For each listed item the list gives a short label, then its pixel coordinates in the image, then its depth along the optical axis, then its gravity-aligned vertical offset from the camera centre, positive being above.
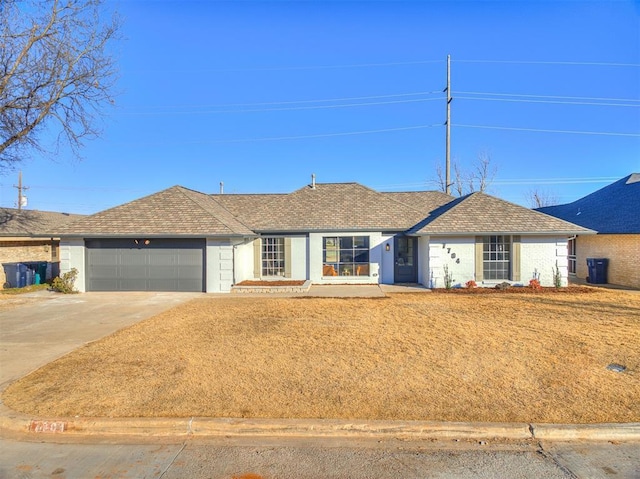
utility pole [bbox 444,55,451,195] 27.57 +8.42
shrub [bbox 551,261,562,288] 15.52 -1.22
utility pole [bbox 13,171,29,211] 33.50 +5.45
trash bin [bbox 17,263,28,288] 16.67 -1.20
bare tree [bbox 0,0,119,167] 15.17 +7.02
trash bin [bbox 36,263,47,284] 17.67 -1.19
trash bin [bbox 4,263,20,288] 16.59 -1.18
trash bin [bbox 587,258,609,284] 17.70 -1.11
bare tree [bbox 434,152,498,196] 38.91 +6.10
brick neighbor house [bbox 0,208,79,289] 17.09 +0.23
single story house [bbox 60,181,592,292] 15.58 +0.09
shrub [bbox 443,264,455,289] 15.65 -1.31
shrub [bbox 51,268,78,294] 15.41 -1.39
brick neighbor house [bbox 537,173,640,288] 16.55 +0.71
